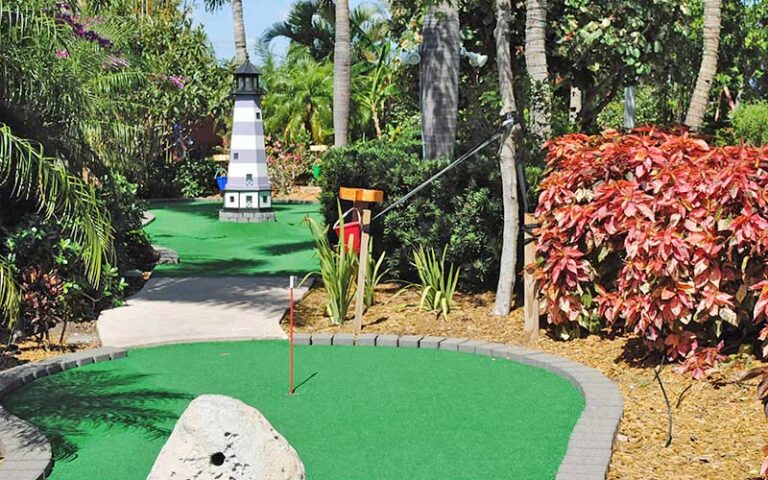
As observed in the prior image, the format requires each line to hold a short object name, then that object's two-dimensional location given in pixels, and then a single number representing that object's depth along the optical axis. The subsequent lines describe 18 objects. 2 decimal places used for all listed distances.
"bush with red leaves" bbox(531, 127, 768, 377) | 7.14
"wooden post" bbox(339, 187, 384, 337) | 9.26
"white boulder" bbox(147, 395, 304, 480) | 4.03
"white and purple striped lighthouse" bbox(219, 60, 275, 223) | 18.83
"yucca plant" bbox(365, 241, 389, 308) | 10.17
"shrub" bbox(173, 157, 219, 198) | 24.38
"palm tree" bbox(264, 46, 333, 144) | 28.41
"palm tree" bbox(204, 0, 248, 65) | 24.28
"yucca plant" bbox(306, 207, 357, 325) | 9.61
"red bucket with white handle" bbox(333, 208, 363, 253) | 10.01
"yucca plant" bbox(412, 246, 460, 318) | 9.79
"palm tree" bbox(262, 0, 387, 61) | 37.75
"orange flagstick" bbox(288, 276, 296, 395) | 7.21
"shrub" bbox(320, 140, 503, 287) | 10.31
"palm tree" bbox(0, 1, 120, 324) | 6.34
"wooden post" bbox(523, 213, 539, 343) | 8.76
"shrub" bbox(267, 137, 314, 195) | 24.91
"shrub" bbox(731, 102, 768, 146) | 25.83
